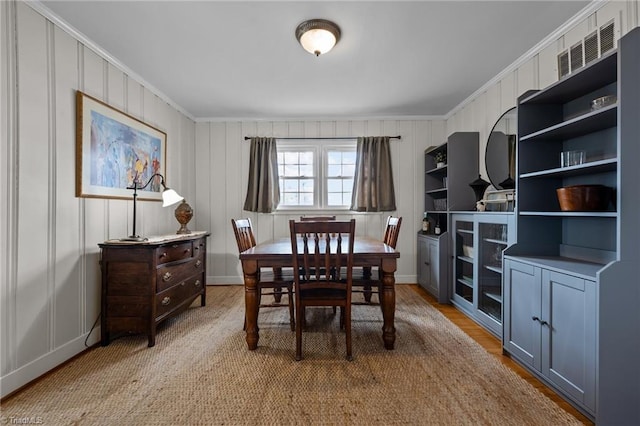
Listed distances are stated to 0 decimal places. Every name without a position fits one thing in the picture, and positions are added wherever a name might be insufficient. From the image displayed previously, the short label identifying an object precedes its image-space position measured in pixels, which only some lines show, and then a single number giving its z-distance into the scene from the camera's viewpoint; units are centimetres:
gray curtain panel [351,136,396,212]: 405
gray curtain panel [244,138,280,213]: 404
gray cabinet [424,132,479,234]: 325
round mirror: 268
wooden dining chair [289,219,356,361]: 194
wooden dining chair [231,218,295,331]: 229
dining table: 212
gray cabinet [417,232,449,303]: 328
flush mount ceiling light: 204
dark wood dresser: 225
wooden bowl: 157
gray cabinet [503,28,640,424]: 133
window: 423
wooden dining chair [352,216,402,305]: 226
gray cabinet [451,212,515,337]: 242
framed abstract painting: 219
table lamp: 275
